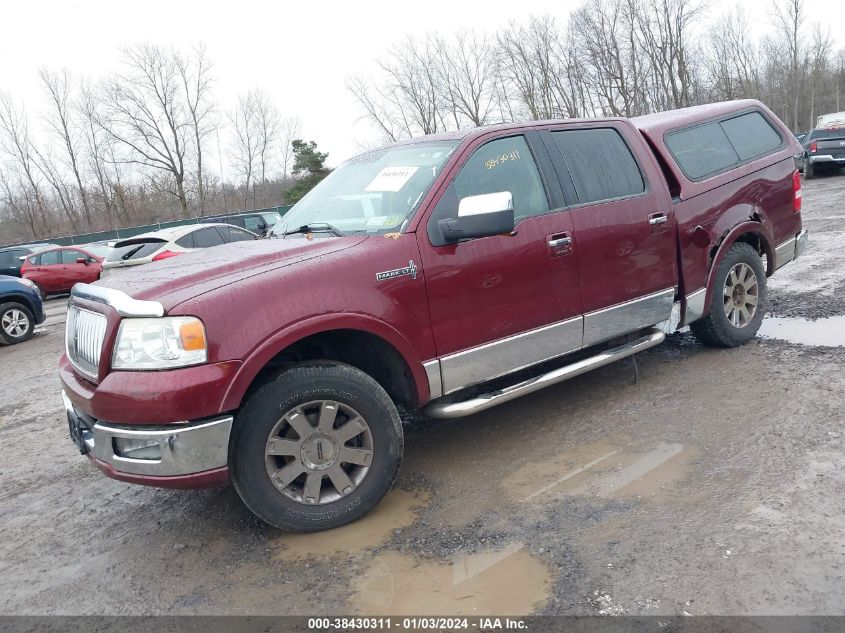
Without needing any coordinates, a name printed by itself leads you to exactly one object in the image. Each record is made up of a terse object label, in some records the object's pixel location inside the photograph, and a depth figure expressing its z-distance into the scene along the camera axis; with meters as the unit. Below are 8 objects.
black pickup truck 21.14
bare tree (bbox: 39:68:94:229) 48.53
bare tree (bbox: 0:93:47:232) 48.92
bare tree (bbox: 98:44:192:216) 48.72
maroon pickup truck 3.04
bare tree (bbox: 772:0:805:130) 49.91
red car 18.17
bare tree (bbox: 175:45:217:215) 50.59
